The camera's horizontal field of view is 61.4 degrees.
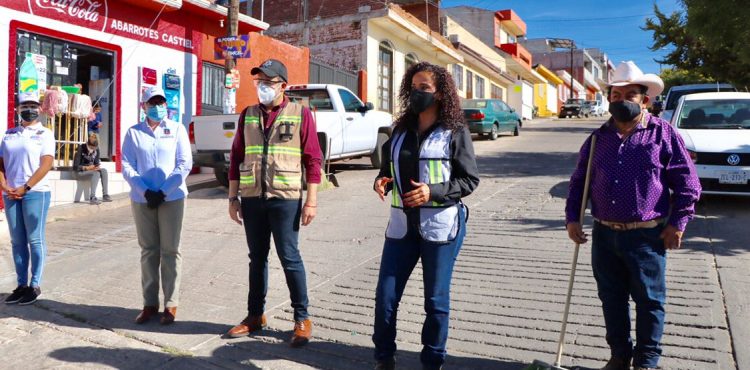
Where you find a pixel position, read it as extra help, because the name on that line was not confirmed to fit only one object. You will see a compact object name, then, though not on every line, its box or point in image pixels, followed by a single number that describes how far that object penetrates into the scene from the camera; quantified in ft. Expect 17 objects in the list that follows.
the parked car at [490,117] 68.44
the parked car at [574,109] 146.51
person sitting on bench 35.57
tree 37.19
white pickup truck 35.86
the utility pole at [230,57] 44.65
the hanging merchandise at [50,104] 36.47
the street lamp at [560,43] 230.89
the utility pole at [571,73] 201.16
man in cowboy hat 11.34
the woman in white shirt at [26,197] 17.78
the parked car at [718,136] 27.22
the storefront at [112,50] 35.76
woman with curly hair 11.49
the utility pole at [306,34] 77.46
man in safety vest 14.07
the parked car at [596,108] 161.52
